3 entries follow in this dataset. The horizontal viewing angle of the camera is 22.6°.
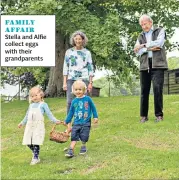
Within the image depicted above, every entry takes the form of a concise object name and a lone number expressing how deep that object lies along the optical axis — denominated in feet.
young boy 29.89
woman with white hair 33.78
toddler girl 29.12
